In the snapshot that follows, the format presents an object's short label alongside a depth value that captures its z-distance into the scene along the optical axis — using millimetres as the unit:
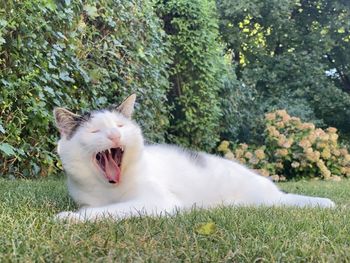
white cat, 1999
